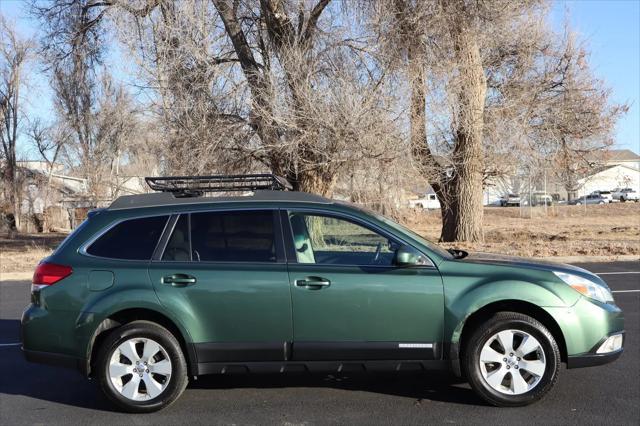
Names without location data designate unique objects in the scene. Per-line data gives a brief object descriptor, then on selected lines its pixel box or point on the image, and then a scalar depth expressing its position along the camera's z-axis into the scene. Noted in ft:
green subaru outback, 15.96
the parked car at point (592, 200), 223.51
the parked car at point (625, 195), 233.76
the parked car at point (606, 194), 228.45
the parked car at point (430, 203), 238.02
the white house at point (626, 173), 253.98
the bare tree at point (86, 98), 64.18
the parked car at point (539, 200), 189.28
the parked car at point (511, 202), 228.22
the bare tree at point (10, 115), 113.19
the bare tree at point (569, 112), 62.54
